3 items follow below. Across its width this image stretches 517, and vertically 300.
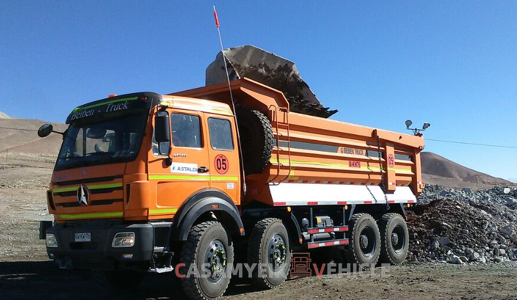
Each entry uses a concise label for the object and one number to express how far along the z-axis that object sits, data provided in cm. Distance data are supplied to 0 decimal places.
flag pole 717
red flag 743
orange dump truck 582
